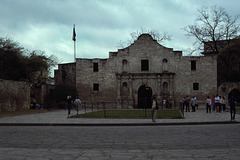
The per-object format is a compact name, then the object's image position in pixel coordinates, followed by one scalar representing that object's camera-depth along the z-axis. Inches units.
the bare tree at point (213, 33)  1606.8
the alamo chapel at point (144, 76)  1278.3
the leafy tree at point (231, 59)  1311.5
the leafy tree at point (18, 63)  1264.8
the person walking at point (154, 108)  595.9
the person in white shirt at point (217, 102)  909.3
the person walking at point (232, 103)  616.9
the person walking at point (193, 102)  1026.7
